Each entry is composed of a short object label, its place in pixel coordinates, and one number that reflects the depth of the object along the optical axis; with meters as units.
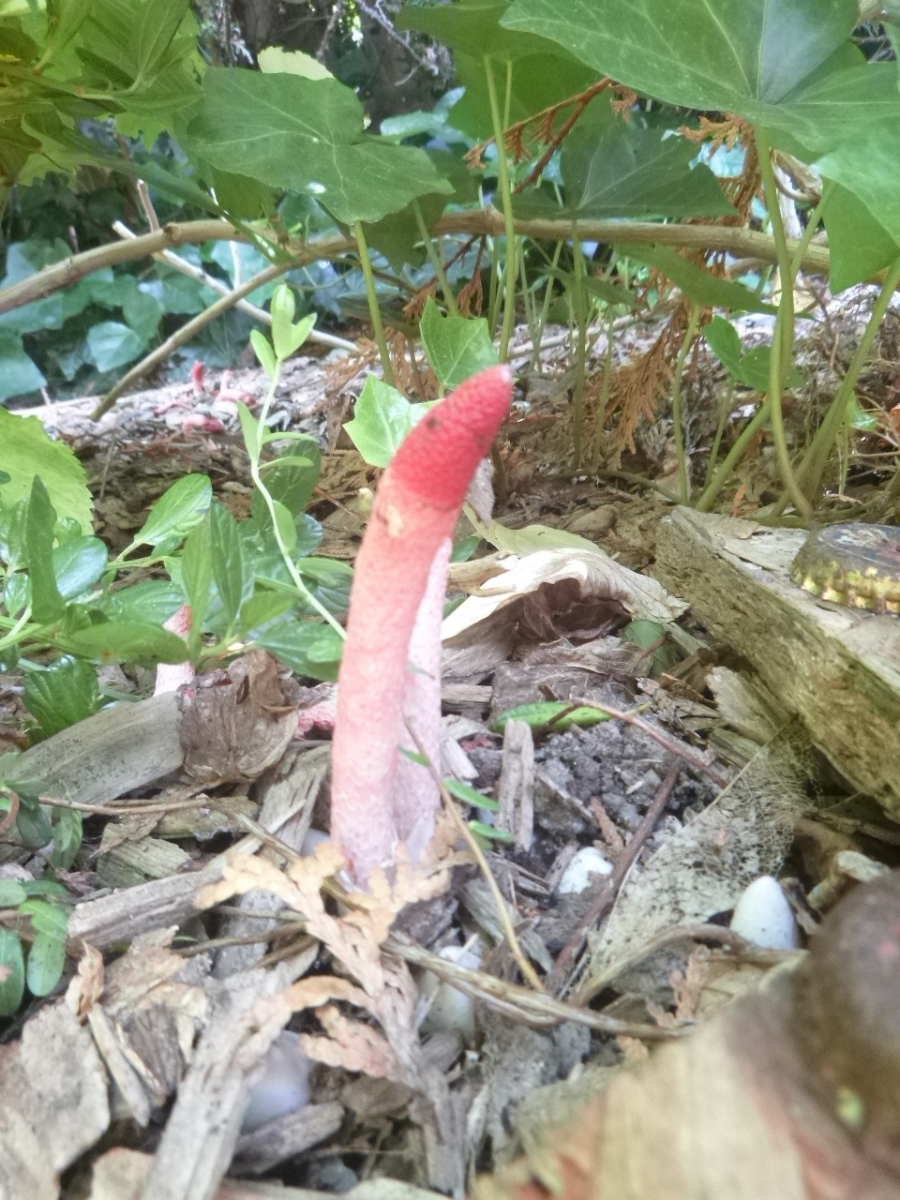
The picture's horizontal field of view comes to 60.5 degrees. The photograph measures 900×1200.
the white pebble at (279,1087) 0.12
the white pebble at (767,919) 0.13
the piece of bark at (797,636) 0.15
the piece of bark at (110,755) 0.17
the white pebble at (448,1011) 0.13
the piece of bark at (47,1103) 0.11
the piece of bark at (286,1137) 0.11
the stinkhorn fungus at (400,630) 0.10
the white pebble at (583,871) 0.15
